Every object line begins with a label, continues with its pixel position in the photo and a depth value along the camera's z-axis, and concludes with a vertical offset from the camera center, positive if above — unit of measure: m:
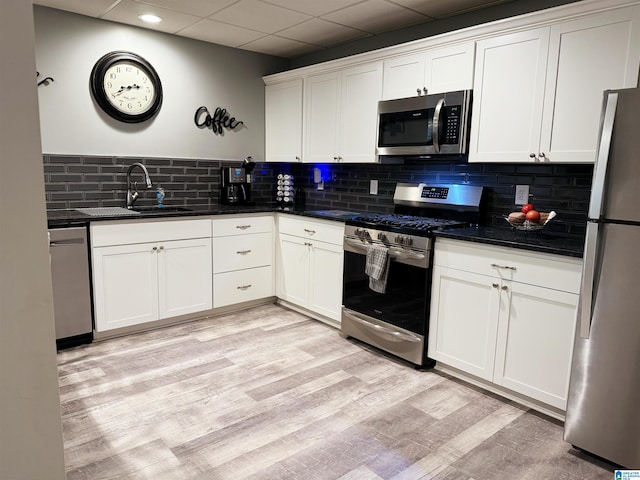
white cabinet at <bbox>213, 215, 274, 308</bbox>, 3.80 -0.75
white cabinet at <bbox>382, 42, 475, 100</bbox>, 2.86 +0.72
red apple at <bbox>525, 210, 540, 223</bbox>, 2.61 -0.20
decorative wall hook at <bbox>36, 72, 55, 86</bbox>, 3.34 +0.64
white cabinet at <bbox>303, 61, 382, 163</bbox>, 3.49 +0.51
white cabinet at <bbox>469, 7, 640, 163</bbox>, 2.27 +0.53
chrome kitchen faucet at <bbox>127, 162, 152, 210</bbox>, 3.71 -0.18
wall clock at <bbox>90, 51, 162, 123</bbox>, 3.57 +0.68
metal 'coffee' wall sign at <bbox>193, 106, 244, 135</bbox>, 4.17 +0.49
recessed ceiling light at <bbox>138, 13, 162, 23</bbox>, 3.42 +1.17
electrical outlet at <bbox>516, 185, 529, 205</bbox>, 2.88 -0.09
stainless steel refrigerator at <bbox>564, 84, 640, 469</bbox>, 1.82 -0.49
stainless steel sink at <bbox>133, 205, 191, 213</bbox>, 3.78 -0.33
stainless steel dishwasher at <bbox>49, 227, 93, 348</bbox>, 2.99 -0.77
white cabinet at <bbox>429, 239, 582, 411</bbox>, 2.24 -0.74
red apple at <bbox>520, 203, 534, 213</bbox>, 2.68 -0.16
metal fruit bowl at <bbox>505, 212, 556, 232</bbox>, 2.62 -0.26
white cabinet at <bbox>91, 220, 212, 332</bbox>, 3.19 -0.75
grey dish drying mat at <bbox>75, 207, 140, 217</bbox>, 3.27 -0.32
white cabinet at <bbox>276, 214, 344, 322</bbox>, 3.52 -0.74
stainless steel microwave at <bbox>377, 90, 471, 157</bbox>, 2.89 +0.36
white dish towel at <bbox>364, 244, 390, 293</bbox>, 2.99 -0.60
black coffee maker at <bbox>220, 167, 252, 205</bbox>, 4.25 -0.12
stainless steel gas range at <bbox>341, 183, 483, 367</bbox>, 2.85 -0.60
